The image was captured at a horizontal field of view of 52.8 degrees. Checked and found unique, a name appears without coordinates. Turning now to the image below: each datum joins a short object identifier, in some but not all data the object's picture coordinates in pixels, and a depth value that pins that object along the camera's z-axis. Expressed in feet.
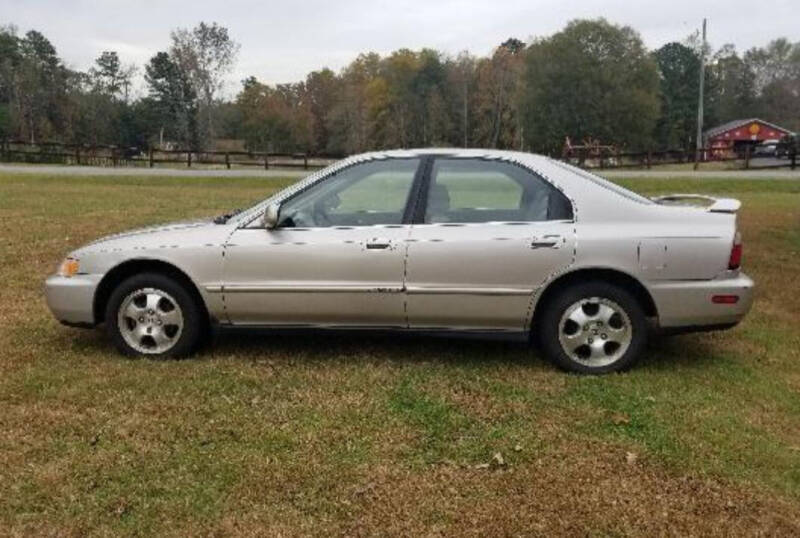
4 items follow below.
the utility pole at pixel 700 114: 159.63
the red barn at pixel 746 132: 254.06
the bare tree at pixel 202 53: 179.32
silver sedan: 16.47
